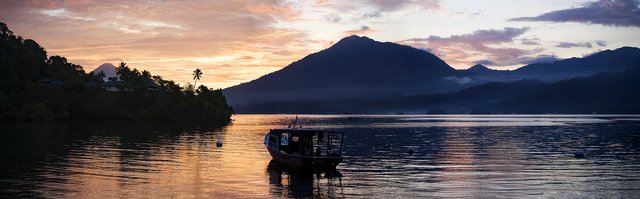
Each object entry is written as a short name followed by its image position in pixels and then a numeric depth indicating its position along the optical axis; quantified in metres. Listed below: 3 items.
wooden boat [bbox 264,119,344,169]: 45.88
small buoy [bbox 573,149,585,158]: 61.94
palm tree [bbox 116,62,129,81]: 197.25
